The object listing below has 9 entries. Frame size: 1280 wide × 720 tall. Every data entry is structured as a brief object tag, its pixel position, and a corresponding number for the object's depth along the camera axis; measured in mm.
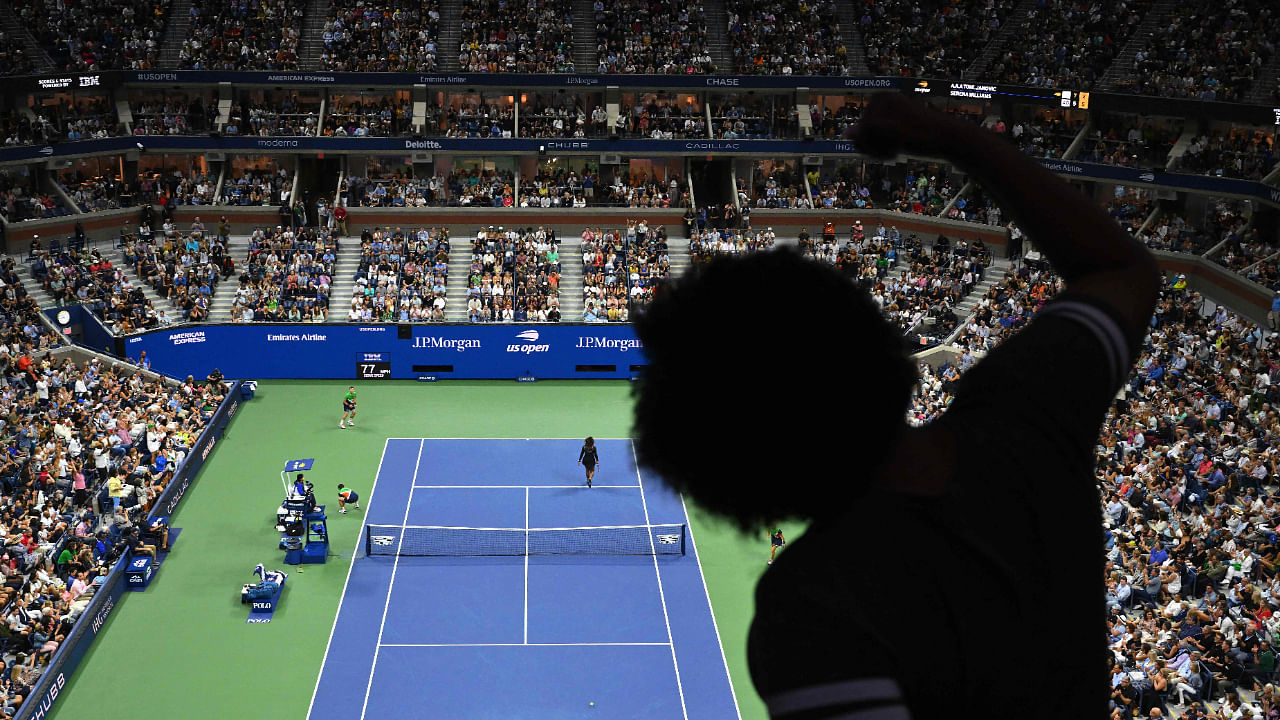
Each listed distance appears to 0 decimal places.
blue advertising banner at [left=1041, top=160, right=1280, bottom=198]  37625
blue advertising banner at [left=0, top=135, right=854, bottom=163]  46281
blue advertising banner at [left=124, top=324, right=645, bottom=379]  39031
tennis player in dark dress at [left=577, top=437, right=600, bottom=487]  29953
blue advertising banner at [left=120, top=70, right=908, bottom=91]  46719
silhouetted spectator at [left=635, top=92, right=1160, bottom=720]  1440
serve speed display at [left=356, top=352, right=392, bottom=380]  39656
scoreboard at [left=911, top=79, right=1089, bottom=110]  43469
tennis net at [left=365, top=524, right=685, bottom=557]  27406
